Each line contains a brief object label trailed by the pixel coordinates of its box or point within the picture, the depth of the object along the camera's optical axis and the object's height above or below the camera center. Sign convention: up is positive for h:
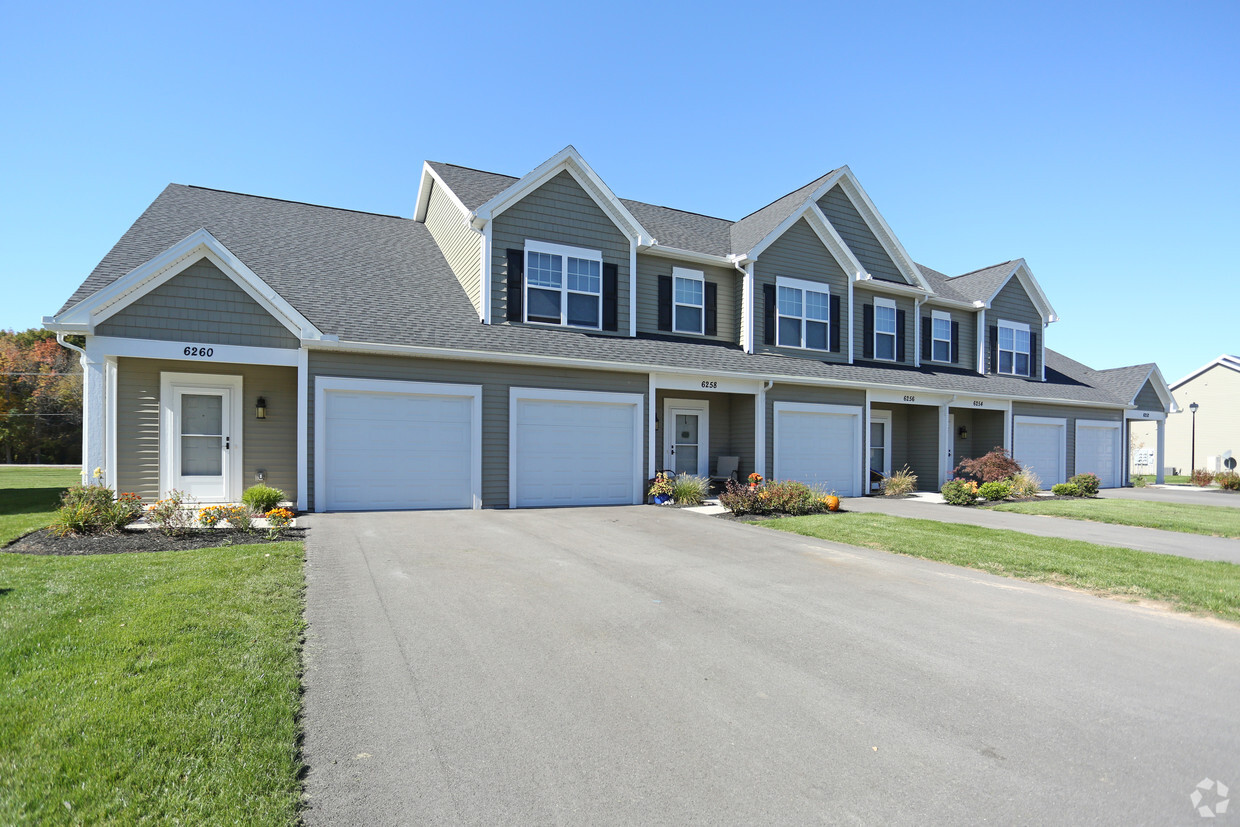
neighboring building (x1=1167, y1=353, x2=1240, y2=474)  35.44 +0.08
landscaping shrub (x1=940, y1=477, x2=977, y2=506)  16.02 -1.95
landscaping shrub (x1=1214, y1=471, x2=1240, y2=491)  23.80 -2.35
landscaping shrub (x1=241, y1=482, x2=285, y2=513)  11.48 -1.66
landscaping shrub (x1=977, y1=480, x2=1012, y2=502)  16.67 -1.98
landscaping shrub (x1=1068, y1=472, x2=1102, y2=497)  18.98 -2.00
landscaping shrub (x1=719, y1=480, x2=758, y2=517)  13.09 -1.84
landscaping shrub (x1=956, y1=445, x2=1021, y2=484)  18.34 -1.50
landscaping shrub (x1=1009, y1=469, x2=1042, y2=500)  17.87 -2.00
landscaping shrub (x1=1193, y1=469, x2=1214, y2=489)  25.47 -2.41
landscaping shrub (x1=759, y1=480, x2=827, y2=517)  13.31 -1.84
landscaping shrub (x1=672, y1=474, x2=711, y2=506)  14.72 -1.85
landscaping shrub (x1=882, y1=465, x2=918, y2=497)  18.34 -2.05
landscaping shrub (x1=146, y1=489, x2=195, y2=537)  9.05 -1.63
